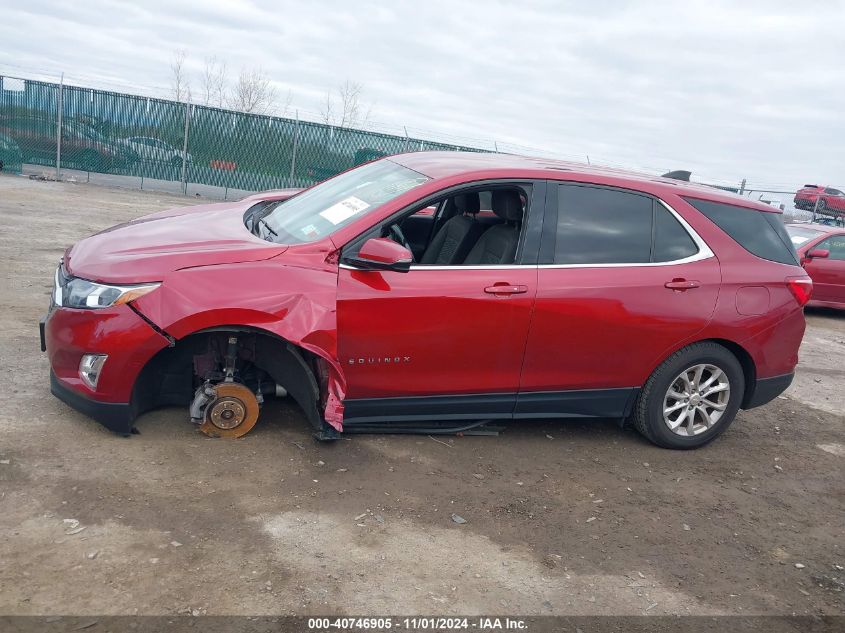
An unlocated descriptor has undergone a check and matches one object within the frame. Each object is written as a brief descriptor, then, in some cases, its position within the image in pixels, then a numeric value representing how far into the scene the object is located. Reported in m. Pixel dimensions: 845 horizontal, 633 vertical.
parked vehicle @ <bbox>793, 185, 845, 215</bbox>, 24.47
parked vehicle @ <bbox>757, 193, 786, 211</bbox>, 23.92
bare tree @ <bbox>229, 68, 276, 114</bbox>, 42.00
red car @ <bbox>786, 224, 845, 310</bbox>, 11.20
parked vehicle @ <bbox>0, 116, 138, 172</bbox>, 18.92
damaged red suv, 4.07
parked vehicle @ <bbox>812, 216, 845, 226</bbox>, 24.53
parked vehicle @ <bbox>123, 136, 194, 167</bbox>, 19.70
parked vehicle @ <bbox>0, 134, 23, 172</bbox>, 18.47
